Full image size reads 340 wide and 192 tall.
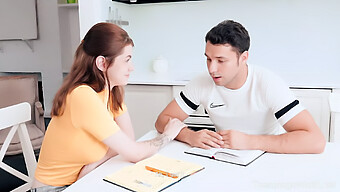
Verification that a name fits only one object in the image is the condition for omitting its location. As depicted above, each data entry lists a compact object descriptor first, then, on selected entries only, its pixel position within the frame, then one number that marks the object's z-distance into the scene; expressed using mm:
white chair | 1569
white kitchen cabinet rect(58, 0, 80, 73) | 4527
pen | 1142
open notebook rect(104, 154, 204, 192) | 1082
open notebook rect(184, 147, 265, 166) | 1276
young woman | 1284
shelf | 4284
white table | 1078
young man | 1397
